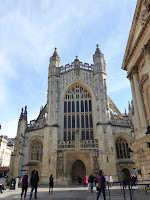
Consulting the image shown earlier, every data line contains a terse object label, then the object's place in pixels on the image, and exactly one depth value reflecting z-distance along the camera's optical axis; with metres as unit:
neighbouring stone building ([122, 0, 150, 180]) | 11.37
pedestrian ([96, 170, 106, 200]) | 6.93
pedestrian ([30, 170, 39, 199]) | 8.31
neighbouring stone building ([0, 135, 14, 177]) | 41.03
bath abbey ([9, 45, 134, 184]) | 22.61
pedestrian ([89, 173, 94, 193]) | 12.26
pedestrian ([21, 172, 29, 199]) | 8.08
